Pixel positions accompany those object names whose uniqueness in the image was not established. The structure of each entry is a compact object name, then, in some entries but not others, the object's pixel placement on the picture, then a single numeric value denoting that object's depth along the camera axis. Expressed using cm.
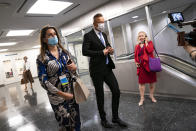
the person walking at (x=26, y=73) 762
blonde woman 312
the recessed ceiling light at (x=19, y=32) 709
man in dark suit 223
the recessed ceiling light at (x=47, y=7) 415
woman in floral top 139
